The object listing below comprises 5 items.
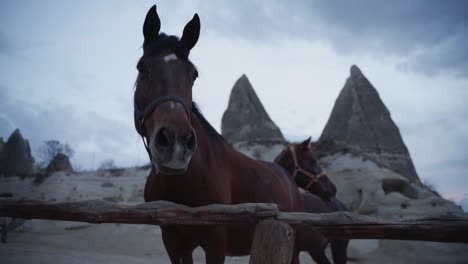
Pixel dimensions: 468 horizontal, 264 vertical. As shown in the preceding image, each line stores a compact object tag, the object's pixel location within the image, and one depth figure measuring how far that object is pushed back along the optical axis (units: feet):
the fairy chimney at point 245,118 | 80.94
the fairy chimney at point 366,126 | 73.46
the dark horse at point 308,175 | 15.89
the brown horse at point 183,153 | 5.87
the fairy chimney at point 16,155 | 85.97
